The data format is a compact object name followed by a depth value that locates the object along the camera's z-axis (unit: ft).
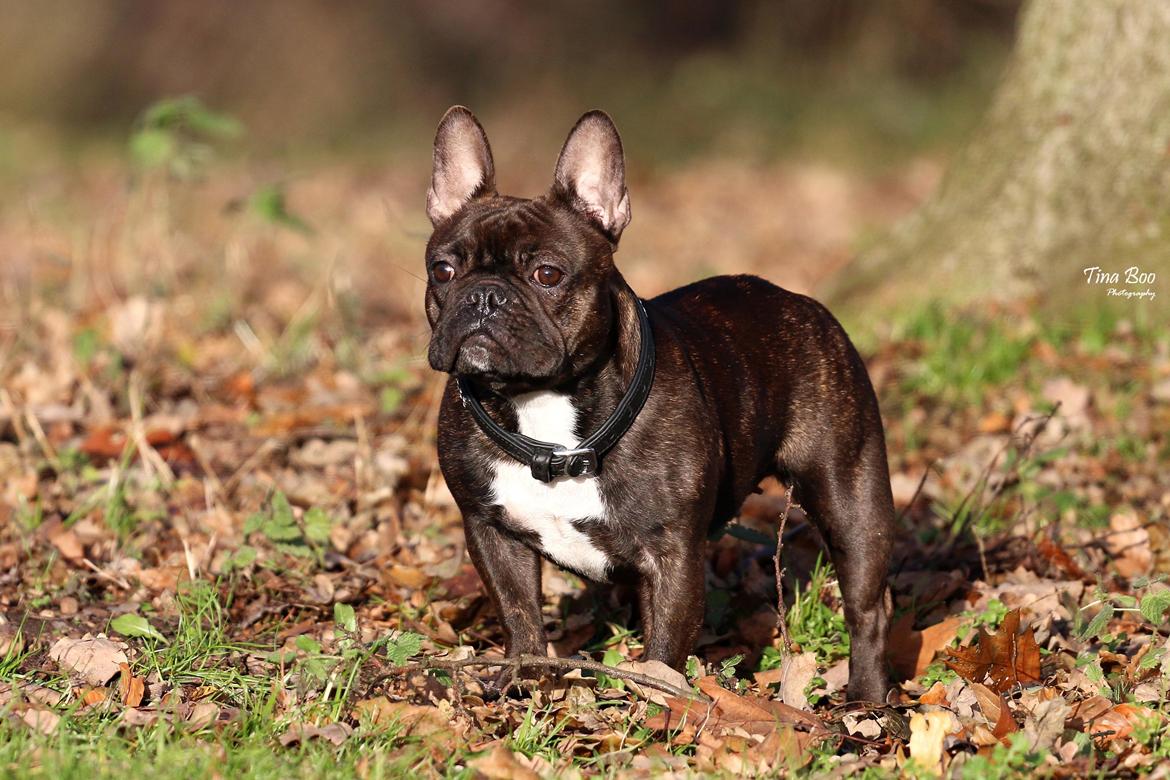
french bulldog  23.91
